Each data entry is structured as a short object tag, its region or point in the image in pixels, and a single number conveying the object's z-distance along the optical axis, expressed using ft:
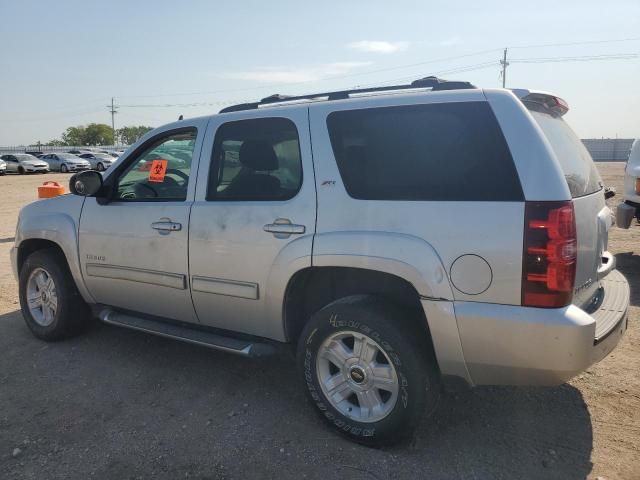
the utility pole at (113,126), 328.49
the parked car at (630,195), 21.47
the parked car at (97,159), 134.51
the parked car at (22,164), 118.93
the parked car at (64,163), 128.77
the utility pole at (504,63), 220.43
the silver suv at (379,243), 8.21
